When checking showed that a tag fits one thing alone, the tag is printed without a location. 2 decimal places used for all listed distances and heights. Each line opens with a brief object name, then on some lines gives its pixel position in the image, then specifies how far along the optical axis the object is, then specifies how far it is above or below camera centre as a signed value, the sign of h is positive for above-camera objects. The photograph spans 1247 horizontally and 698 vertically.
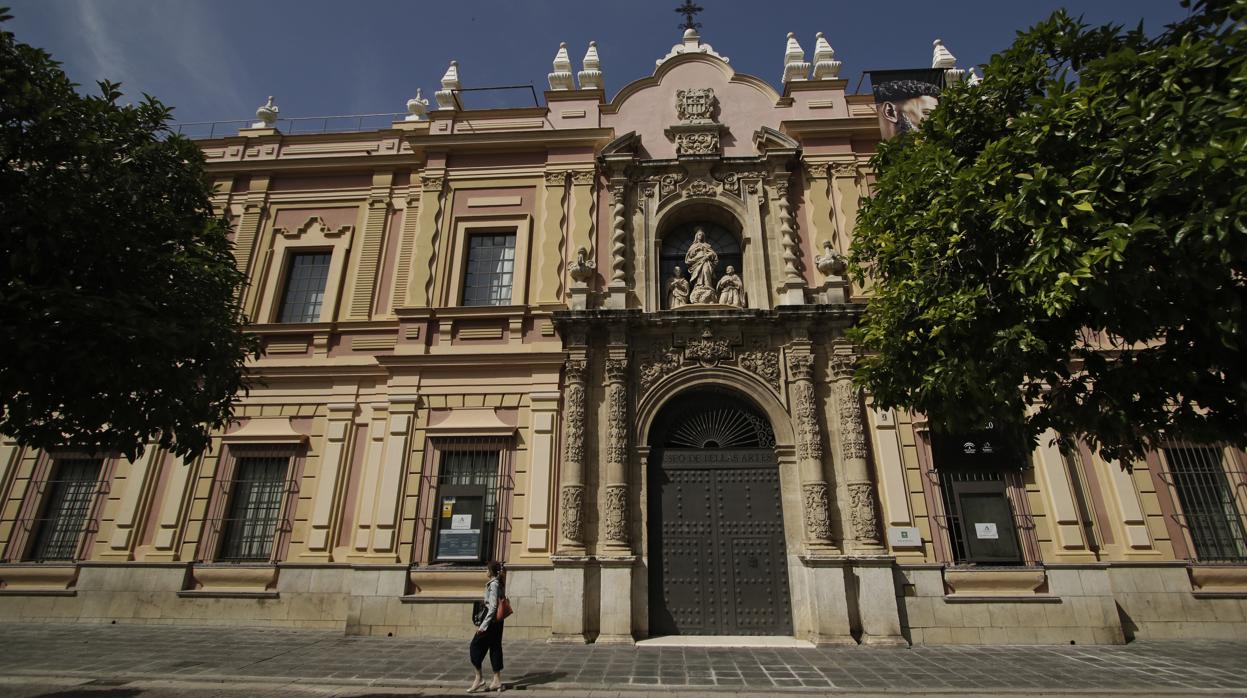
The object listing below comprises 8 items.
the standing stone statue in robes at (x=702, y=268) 12.36 +5.88
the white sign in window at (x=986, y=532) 10.52 +0.49
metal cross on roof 15.95 +13.86
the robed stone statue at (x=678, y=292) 12.53 +5.36
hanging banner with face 13.54 +10.23
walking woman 6.98 -0.90
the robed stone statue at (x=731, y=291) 12.30 +5.28
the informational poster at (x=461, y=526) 10.76 +0.58
